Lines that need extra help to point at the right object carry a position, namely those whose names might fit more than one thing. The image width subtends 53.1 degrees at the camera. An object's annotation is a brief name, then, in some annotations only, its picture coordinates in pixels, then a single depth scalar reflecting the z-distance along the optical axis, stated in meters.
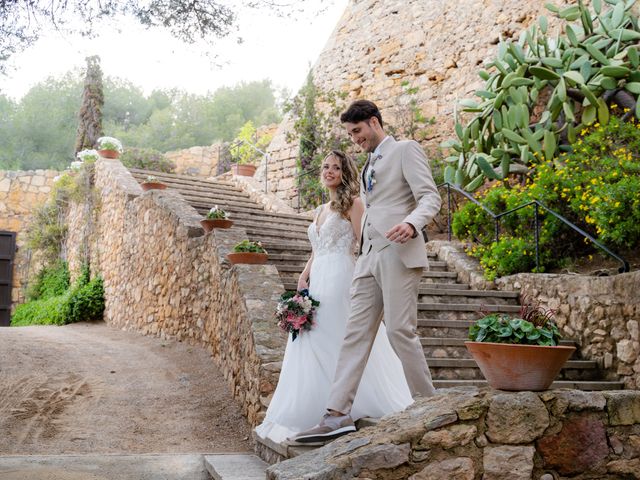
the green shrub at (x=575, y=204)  6.08
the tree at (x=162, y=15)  5.05
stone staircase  5.42
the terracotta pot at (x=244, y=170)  13.82
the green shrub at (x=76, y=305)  11.95
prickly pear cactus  7.84
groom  3.18
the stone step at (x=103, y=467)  3.77
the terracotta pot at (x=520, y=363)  2.82
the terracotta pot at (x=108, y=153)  13.22
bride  3.87
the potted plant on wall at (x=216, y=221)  7.40
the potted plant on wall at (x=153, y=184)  10.55
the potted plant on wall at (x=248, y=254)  6.30
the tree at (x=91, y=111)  16.33
